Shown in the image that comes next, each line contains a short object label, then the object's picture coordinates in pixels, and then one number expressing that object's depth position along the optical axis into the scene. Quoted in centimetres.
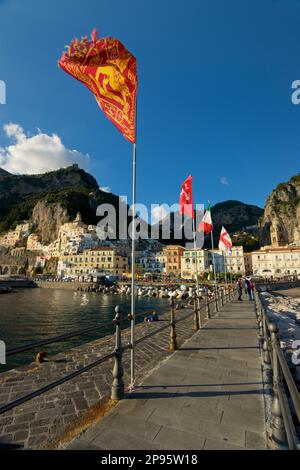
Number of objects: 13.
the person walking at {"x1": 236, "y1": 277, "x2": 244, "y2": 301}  2223
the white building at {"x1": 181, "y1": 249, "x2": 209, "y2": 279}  8269
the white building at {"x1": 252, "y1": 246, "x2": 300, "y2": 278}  7681
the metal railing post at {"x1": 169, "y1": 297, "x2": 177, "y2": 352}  688
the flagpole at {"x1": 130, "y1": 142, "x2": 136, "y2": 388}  466
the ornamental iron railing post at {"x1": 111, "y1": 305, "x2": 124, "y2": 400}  406
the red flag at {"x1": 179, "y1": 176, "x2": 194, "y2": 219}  1000
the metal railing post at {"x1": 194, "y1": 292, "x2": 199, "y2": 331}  968
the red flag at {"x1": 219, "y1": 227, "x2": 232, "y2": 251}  1870
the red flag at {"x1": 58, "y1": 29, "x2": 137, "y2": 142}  508
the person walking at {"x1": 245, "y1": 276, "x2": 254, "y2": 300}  2194
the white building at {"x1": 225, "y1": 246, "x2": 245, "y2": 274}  8488
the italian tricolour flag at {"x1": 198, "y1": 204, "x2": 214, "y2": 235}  1409
